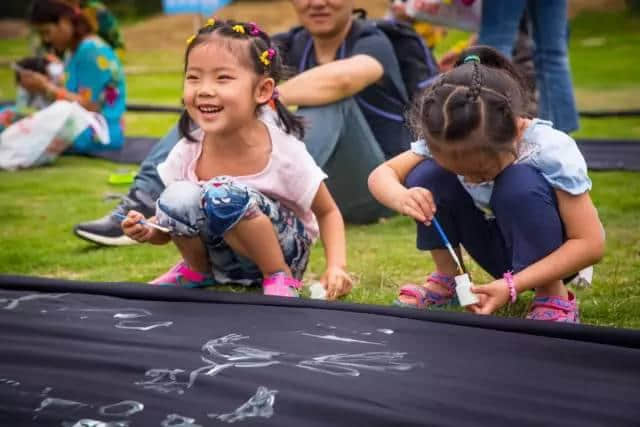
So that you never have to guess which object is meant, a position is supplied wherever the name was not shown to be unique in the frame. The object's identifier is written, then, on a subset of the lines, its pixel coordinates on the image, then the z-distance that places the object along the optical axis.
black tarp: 1.63
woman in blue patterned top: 4.94
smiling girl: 2.37
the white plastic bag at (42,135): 4.82
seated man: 3.23
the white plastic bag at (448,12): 4.00
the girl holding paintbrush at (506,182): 2.00
